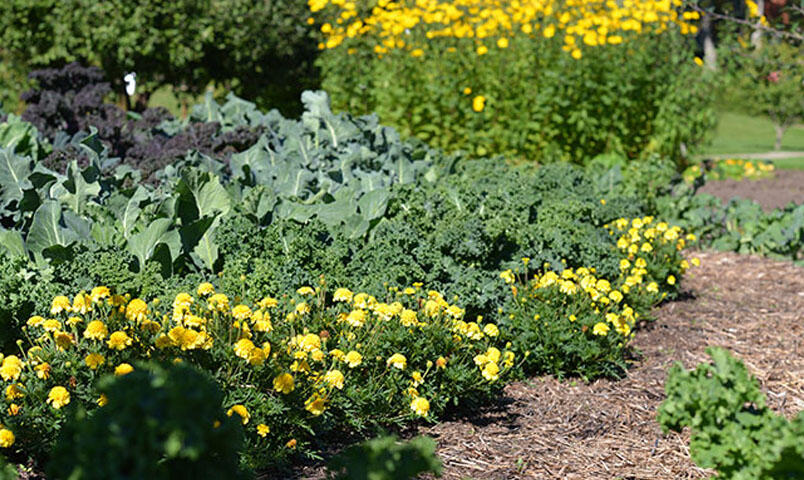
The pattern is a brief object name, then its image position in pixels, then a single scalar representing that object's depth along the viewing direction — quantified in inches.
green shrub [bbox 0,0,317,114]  444.1
